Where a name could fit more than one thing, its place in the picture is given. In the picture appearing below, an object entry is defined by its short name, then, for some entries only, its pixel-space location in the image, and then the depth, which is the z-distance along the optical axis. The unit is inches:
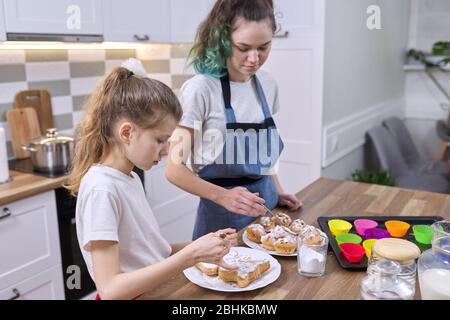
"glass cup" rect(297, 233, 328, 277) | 40.2
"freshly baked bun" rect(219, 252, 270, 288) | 37.9
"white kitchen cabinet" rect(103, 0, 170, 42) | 91.8
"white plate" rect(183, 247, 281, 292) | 37.6
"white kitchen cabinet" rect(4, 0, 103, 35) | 75.2
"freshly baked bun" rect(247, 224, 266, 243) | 47.4
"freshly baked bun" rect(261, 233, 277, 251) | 45.1
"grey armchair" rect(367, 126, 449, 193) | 121.9
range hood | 75.4
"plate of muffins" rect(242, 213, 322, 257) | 44.1
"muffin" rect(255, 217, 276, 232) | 49.6
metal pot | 80.6
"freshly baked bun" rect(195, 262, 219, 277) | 39.5
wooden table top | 37.4
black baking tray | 41.6
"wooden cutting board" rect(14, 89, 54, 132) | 89.4
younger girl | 36.2
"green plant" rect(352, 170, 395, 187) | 117.8
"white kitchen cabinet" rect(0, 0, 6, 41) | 73.0
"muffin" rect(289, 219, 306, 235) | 47.7
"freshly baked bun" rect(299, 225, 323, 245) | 41.1
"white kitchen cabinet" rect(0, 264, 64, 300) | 73.6
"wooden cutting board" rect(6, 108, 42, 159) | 87.3
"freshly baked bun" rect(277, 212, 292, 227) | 50.0
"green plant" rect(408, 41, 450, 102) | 154.4
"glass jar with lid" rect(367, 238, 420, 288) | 36.8
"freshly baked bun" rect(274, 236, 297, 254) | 44.3
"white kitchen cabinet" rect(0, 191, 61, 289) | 71.5
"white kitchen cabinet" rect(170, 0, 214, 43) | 106.7
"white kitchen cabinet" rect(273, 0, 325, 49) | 98.7
